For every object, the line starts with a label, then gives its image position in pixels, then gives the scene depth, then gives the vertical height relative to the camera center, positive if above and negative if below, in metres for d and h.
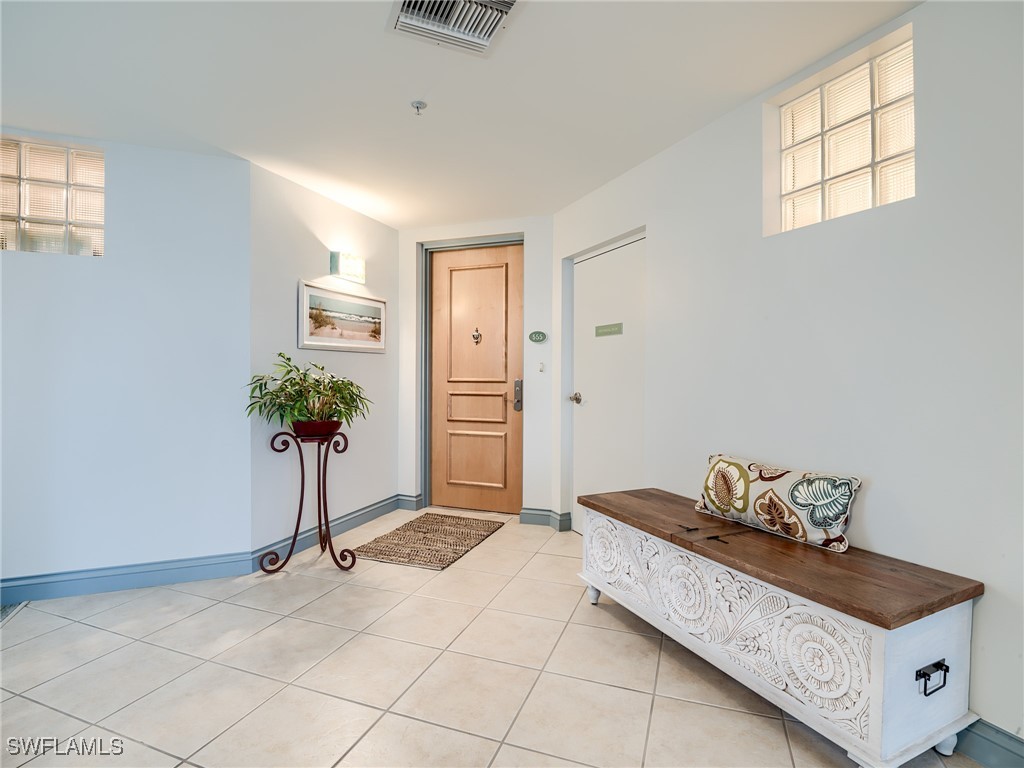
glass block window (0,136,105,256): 2.61 +0.95
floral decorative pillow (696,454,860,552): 1.79 -0.46
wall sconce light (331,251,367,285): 3.61 +0.83
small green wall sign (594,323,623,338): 3.29 +0.34
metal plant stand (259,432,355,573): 2.95 -0.84
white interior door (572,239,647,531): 3.12 +0.08
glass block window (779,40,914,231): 1.84 +0.96
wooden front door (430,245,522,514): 4.18 +0.02
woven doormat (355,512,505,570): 3.22 -1.13
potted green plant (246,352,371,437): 2.84 -0.11
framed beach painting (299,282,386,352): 3.36 +0.43
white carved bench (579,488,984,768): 1.36 -0.77
